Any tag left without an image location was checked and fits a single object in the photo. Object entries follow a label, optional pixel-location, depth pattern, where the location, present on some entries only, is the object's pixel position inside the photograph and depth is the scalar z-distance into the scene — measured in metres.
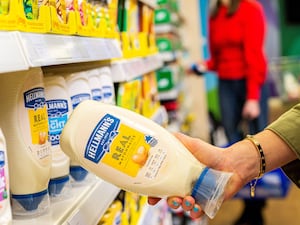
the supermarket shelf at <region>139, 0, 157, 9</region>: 2.39
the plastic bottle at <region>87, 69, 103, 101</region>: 1.35
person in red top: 3.19
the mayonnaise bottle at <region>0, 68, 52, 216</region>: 0.90
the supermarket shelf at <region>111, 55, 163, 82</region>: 1.63
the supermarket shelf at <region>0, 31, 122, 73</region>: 0.74
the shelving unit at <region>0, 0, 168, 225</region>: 0.77
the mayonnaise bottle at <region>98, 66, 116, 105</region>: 1.44
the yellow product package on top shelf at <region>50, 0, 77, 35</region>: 1.01
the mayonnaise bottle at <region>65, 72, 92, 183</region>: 1.22
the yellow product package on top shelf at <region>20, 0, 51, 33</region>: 0.83
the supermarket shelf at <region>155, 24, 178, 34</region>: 3.46
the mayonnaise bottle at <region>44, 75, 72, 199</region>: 1.10
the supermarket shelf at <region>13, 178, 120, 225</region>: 0.98
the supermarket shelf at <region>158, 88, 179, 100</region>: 3.27
